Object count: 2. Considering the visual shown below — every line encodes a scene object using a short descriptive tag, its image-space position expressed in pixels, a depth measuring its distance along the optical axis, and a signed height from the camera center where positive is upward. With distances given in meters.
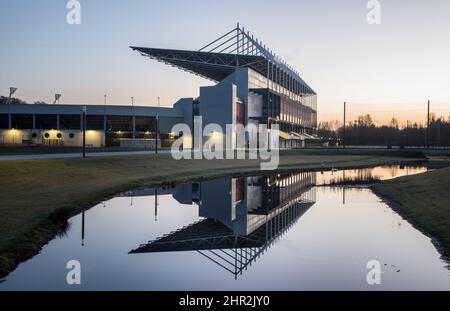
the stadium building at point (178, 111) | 69.12 +6.62
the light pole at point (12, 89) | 80.90 +11.56
